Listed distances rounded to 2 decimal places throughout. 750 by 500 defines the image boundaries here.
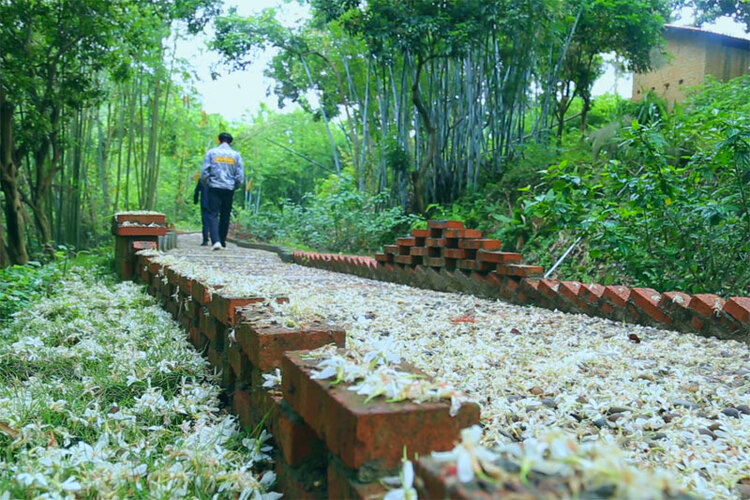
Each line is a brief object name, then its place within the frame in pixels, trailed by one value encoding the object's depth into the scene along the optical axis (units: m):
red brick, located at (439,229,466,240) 3.94
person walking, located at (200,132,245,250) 6.14
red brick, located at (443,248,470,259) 3.91
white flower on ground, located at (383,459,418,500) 0.70
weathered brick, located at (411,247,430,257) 4.28
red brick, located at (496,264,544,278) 3.33
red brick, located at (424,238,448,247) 4.07
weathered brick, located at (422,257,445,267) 4.10
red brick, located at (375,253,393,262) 4.79
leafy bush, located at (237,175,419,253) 7.60
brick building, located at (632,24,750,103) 13.95
